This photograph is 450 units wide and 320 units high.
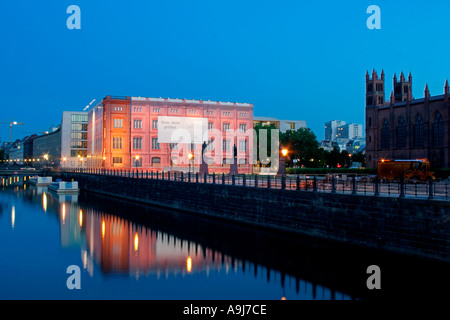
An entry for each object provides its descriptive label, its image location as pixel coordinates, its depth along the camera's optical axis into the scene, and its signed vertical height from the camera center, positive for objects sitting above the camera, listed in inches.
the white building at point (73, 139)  5374.0 +365.1
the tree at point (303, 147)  3494.1 +170.8
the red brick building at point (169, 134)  3435.0 +276.2
